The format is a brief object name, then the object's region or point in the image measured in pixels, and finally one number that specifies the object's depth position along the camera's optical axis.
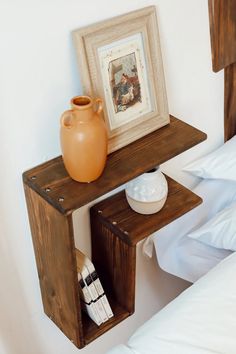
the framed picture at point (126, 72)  1.13
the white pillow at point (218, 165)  1.55
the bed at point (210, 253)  1.19
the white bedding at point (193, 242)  1.58
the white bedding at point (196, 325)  1.17
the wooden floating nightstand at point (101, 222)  1.13
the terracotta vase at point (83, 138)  1.07
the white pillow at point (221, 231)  1.52
